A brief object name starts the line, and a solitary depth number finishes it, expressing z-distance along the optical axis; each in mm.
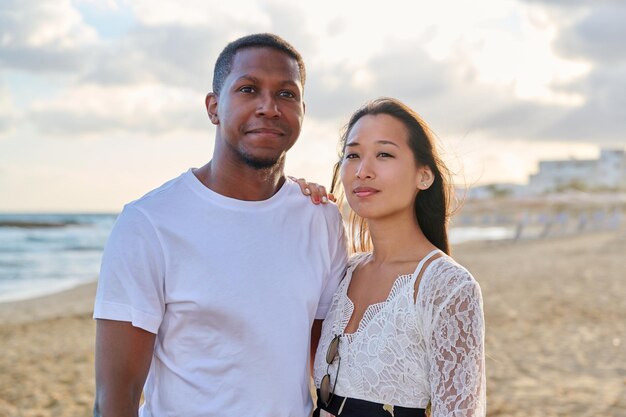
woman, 2189
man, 2184
